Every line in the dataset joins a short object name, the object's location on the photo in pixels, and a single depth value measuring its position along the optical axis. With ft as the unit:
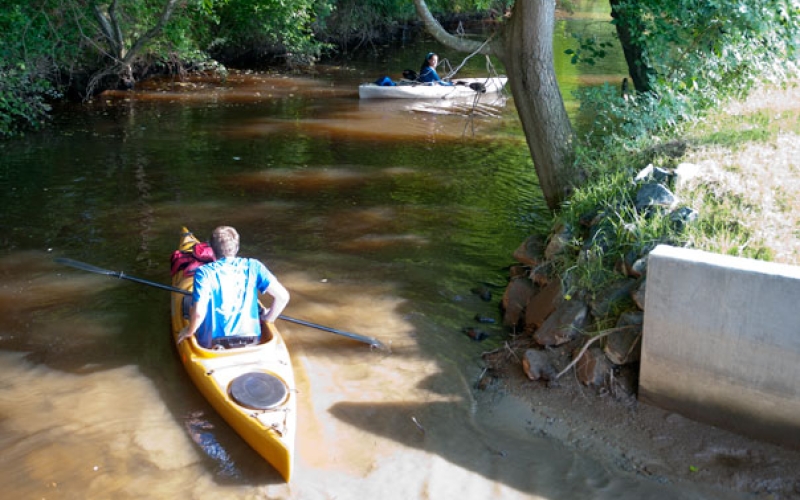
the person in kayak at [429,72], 57.77
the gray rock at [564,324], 19.60
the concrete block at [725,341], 15.61
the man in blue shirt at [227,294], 18.61
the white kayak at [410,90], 56.59
